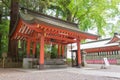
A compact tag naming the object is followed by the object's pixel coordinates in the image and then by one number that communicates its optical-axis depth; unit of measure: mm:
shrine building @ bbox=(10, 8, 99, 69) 5575
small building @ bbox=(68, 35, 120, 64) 11380
